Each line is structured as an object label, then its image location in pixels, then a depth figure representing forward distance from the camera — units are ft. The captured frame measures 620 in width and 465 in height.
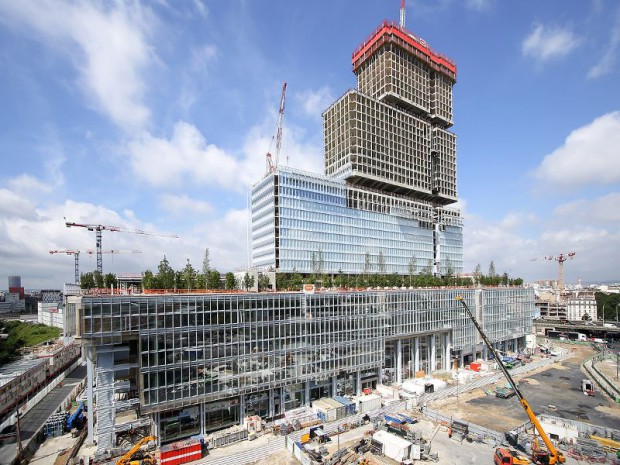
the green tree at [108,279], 248.52
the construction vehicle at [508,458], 170.71
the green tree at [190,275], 269.97
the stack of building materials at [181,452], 172.35
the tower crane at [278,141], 534.78
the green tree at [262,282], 287.61
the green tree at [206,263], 320.37
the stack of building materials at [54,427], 206.18
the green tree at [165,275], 244.83
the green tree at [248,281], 276.98
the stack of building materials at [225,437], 195.31
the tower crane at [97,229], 603.72
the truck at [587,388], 291.38
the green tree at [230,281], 271.20
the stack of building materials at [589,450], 181.98
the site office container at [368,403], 240.34
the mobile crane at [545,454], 174.50
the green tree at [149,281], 233.76
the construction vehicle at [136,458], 167.62
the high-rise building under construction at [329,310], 186.19
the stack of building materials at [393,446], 180.24
